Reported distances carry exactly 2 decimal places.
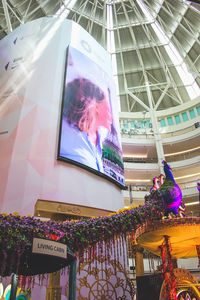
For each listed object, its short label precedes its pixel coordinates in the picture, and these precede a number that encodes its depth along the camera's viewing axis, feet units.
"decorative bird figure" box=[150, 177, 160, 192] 25.58
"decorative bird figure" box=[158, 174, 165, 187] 26.98
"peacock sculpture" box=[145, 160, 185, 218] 21.47
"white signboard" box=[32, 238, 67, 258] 10.70
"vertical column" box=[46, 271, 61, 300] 22.00
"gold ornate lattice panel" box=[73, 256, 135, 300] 25.67
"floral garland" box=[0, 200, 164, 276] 12.33
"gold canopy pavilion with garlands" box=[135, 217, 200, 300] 18.39
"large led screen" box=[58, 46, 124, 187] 33.09
